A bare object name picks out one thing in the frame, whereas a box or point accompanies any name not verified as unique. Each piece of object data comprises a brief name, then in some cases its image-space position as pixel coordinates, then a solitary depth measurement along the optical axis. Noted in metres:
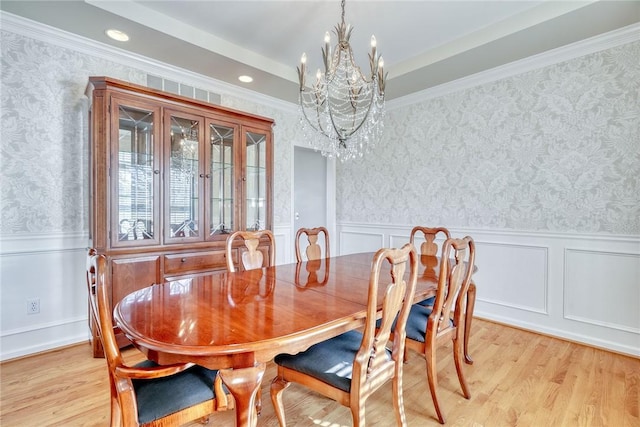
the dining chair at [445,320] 1.65
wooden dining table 0.99
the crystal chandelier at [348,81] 2.07
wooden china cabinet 2.32
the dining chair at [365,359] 1.22
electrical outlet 2.39
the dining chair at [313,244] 2.58
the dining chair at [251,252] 2.22
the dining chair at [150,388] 1.03
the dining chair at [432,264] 2.21
